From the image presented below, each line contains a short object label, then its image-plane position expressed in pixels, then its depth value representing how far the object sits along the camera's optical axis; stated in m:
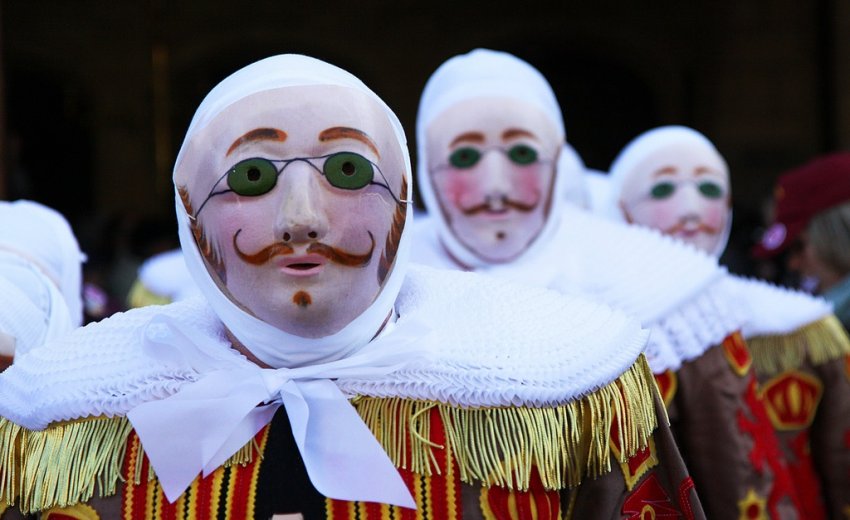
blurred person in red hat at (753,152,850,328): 4.46
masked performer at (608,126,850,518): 3.93
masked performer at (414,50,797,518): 3.38
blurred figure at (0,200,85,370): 2.77
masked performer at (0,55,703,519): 2.09
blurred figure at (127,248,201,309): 5.02
